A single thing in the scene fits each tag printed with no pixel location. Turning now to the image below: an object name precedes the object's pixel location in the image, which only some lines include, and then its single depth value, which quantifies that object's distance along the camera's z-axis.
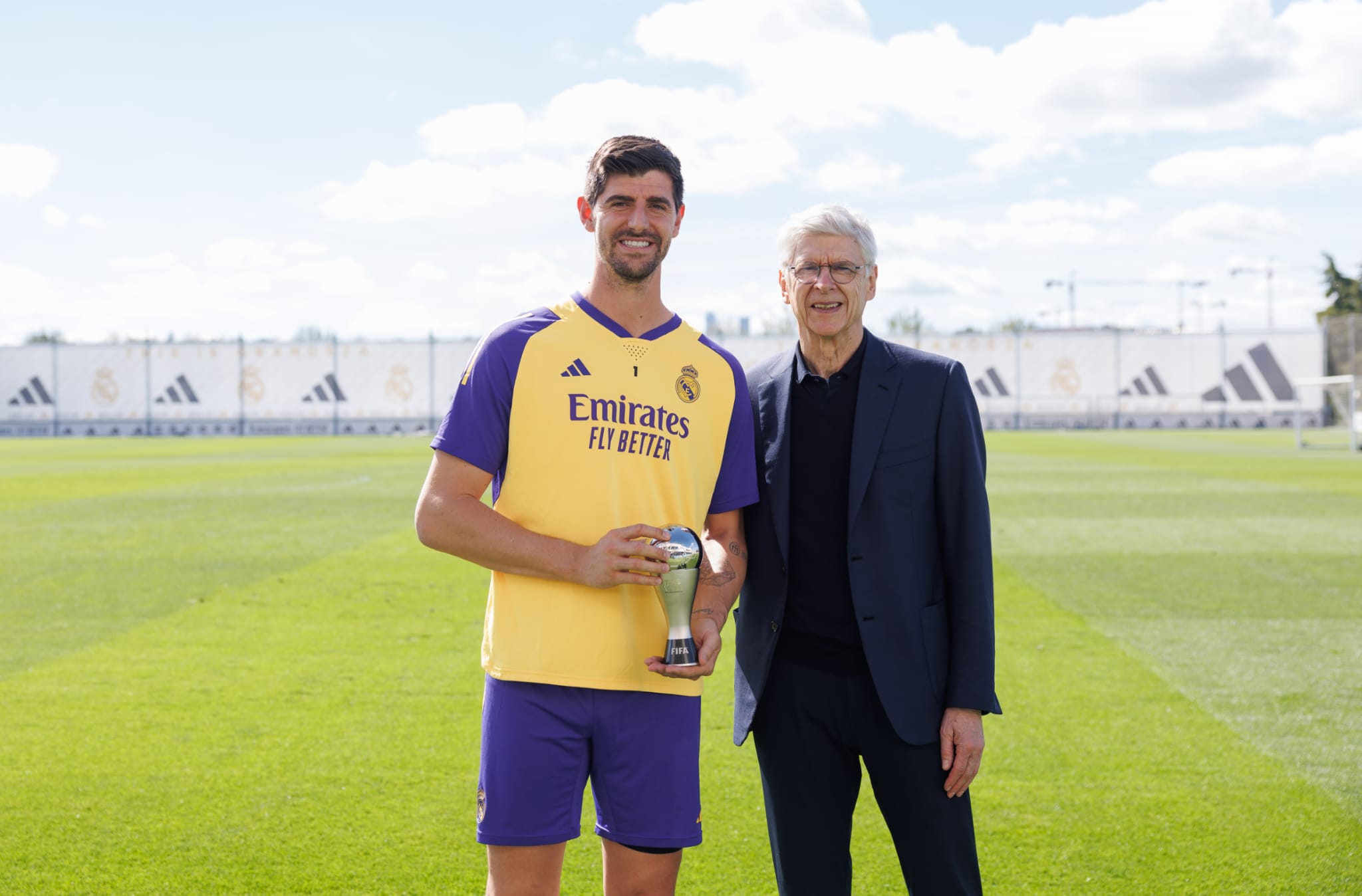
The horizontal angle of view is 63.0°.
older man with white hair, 2.65
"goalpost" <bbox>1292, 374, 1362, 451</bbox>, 45.01
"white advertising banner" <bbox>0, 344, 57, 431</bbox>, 56.22
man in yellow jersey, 2.47
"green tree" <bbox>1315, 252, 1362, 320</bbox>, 70.75
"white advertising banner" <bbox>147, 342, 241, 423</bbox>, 56.34
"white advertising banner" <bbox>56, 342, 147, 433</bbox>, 56.28
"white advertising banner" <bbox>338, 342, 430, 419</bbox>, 55.28
